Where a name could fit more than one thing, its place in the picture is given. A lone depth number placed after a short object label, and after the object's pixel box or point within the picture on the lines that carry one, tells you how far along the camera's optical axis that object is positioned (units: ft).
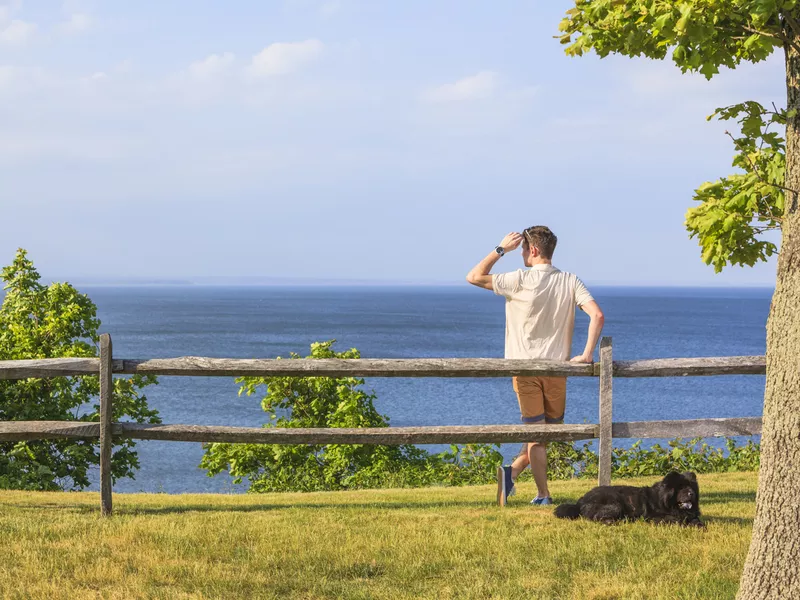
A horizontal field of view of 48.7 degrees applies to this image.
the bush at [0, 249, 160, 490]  52.44
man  27.35
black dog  25.38
